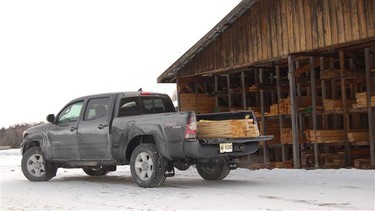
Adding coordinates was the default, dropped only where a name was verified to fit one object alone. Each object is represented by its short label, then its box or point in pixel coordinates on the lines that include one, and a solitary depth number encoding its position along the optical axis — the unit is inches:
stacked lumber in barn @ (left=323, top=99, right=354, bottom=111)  607.6
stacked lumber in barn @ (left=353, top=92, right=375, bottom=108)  569.2
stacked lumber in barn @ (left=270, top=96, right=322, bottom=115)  663.1
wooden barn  555.8
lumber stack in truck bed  423.5
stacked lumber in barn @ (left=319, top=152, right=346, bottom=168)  627.5
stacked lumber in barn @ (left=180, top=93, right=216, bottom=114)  773.3
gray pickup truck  409.7
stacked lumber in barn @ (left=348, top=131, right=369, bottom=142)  586.9
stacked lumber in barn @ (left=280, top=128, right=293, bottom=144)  674.8
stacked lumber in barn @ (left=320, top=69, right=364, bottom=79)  589.9
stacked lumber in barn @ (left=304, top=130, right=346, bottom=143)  612.1
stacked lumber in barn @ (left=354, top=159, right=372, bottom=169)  581.7
